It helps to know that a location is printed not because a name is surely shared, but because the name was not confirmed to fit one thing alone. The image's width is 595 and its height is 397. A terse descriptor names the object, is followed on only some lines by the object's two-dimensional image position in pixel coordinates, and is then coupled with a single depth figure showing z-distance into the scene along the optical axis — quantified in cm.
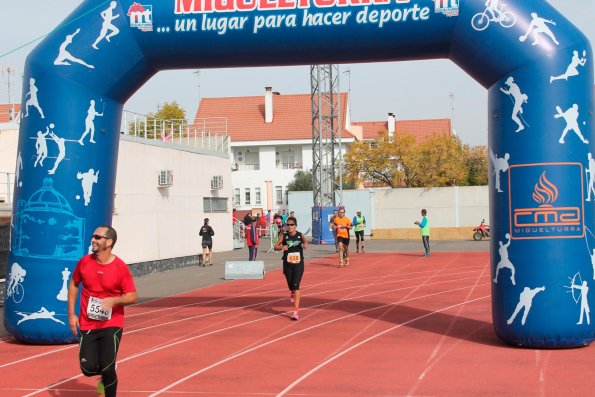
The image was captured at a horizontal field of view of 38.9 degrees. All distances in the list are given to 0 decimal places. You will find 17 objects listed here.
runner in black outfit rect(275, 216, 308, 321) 1495
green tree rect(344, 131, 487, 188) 6272
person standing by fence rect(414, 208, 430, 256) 3082
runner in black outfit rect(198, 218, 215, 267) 2829
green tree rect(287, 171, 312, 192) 6662
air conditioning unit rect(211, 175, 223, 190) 3356
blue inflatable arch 1070
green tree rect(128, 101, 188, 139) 6956
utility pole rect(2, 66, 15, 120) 2502
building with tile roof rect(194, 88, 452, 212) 6981
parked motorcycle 4466
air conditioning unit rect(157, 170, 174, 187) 2764
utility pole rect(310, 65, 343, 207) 4472
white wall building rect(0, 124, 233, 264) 2472
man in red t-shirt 764
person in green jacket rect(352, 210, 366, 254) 3296
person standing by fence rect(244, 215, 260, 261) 2772
